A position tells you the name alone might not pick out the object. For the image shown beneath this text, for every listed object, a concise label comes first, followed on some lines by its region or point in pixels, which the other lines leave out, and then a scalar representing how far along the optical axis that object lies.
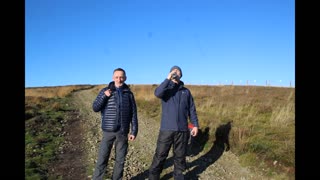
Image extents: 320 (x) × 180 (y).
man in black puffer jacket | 4.21
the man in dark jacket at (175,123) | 4.39
